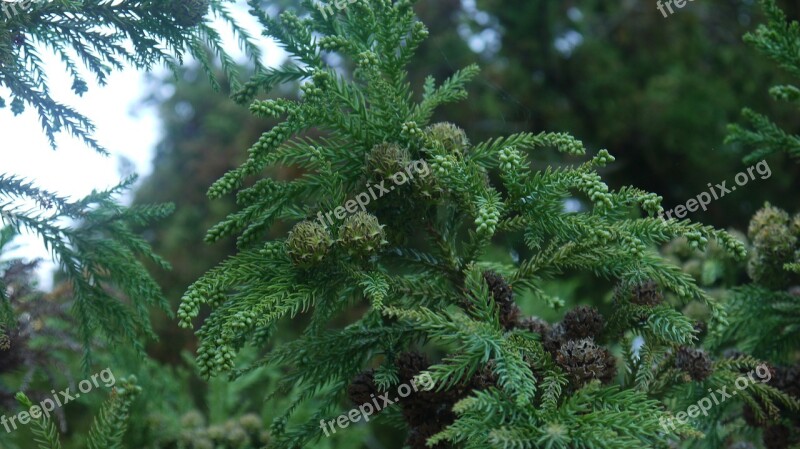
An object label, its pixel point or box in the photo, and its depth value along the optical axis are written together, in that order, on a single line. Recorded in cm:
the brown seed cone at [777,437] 99
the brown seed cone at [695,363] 88
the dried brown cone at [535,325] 88
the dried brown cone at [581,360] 78
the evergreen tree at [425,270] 75
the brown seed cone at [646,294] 87
